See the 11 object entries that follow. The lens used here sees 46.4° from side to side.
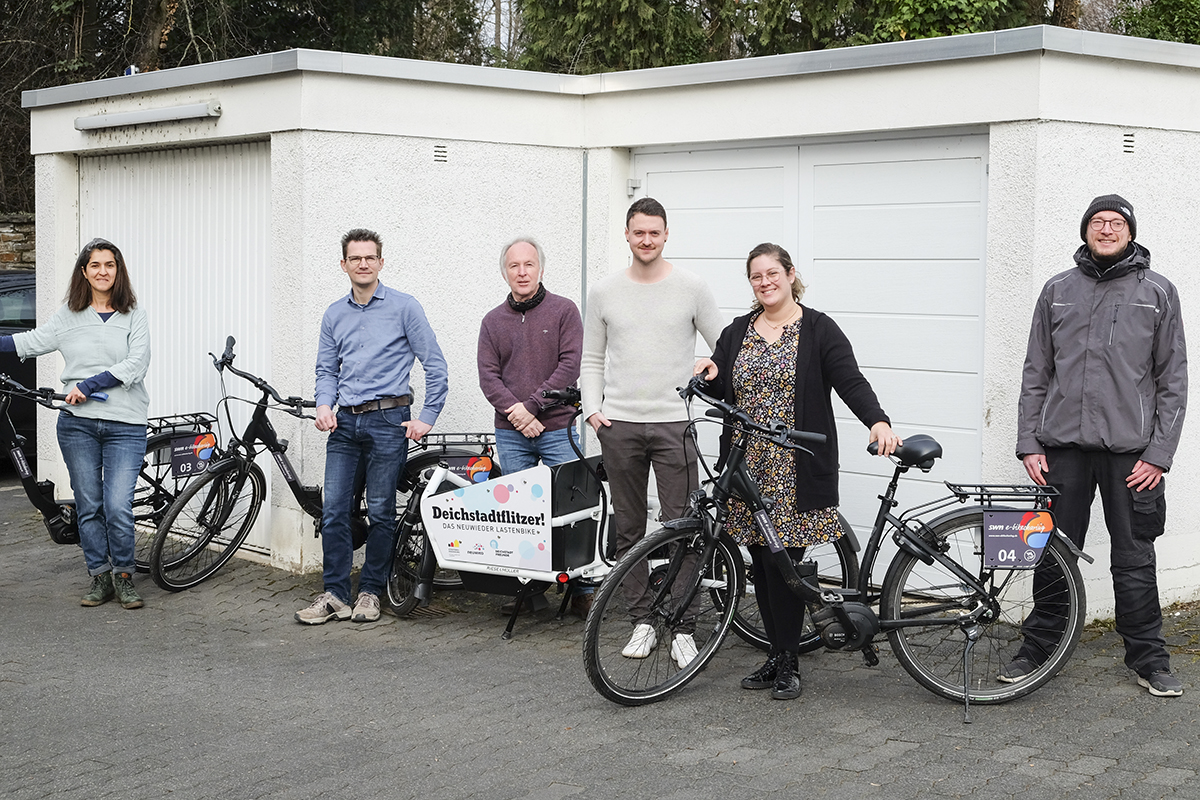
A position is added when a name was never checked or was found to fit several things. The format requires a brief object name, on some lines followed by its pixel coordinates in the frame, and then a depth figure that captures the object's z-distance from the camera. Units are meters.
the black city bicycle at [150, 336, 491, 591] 7.53
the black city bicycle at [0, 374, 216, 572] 7.99
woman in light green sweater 7.40
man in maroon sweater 7.02
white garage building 6.78
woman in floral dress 5.66
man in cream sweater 6.33
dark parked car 11.66
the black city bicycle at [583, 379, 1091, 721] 5.60
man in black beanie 5.68
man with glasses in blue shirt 7.06
